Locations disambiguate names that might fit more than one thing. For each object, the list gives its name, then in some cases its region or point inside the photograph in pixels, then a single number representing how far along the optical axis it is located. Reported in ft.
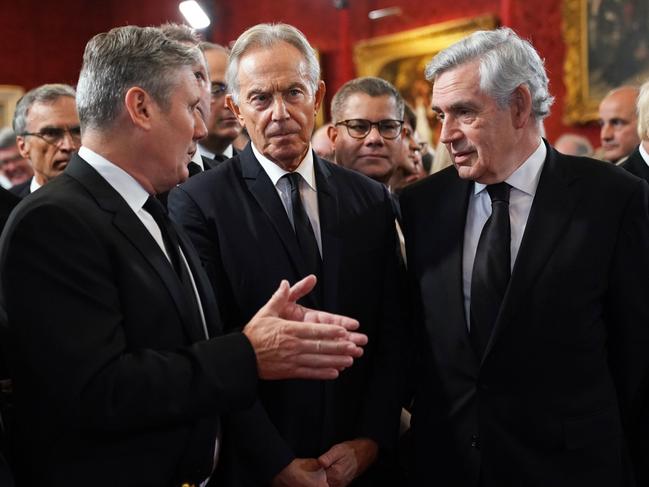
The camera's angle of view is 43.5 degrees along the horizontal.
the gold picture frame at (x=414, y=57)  26.96
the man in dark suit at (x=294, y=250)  7.86
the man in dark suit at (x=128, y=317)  5.67
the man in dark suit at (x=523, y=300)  7.54
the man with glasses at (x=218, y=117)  12.01
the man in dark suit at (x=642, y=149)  10.93
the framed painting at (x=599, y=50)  22.40
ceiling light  17.85
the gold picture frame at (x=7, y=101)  36.70
